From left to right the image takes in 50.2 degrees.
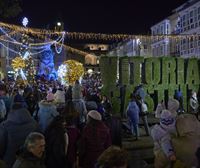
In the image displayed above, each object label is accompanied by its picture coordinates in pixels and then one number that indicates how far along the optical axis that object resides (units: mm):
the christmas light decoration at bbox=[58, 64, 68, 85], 14742
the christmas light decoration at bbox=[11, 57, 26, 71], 17693
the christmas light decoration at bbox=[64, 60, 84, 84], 14536
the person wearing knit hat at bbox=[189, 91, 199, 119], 11086
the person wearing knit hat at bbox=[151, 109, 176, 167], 3127
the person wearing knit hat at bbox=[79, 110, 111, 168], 3793
